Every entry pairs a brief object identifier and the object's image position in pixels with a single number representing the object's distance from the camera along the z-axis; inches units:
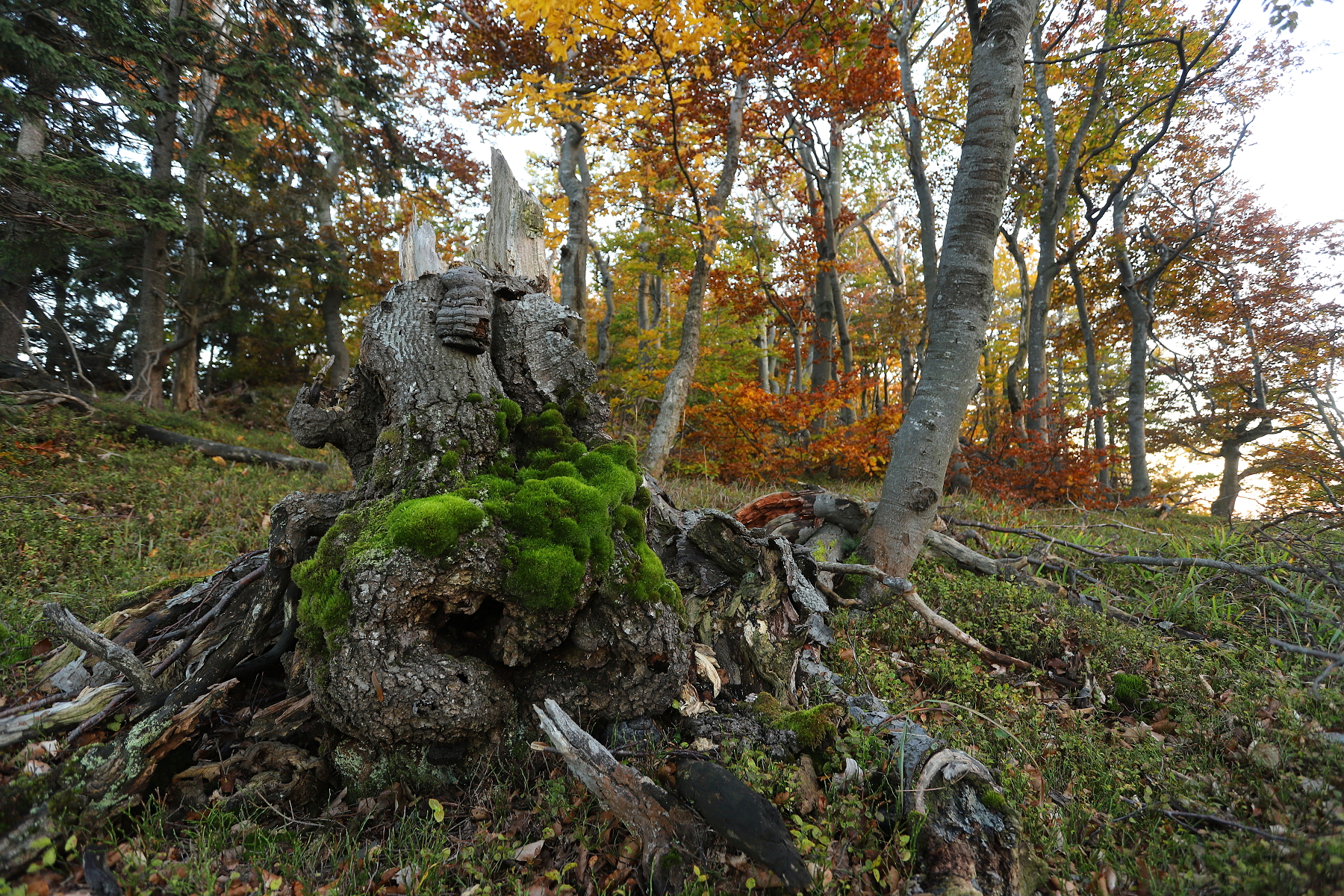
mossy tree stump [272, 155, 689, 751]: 91.7
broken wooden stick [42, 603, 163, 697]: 92.6
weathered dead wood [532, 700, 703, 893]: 79.8
